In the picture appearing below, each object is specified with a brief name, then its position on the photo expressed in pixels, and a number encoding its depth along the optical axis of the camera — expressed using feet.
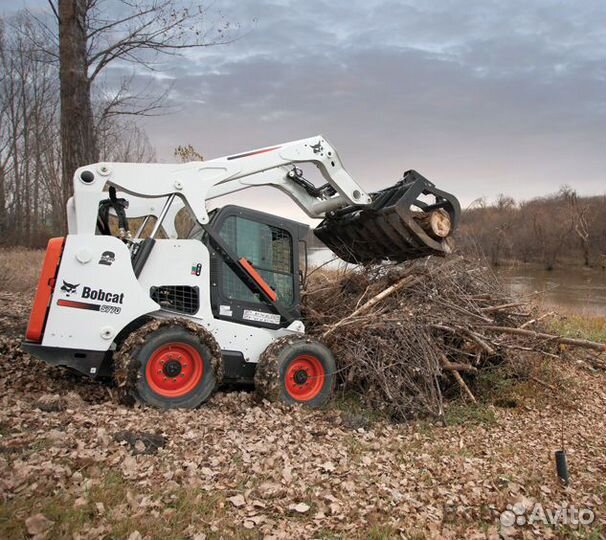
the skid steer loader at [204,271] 17.01
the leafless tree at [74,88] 29.25
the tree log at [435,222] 22.59
